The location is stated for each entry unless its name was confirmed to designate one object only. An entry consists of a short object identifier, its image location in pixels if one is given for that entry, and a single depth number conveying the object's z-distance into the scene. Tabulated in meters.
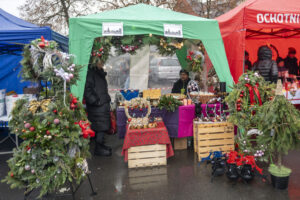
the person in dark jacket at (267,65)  5.79
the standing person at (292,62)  8.51
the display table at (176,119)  4.97
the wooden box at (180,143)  5.24
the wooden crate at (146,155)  4.27
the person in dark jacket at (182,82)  6.44
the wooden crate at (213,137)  4.47
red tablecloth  4.17
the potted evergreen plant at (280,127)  3.18
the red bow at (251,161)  3.59
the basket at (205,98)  5.25
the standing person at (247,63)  8.29
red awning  5.28
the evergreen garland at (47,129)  2.78
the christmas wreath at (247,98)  4.11
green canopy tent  4.55
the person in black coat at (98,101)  4.67
